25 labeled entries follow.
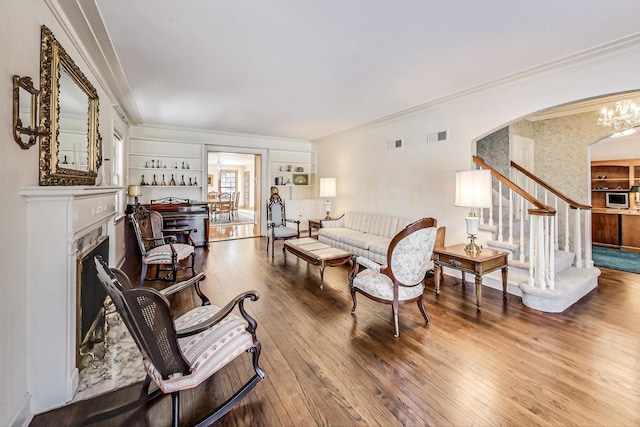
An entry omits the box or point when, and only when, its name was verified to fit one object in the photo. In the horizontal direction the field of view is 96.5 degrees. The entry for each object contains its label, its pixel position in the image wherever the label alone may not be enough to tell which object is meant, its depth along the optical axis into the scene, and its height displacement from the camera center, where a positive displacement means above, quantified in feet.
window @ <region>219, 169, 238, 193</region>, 44.80 +5.48
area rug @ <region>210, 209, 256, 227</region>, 32.78 -0.60
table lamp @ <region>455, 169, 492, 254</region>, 10.68 +0.80
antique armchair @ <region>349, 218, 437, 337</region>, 8.32 -1.71
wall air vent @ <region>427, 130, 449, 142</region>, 14.38 +4.06
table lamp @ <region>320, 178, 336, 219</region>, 22.03 +2.16
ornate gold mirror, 6.17 +2.51
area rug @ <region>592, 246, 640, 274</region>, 15.47 -2.72
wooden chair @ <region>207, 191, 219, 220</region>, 33.58 +1.31
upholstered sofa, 14.79 -1.09
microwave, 20.71 +1.01
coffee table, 12.50 -1.78
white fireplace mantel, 5.35 -1.53
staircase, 10.11 -1.84
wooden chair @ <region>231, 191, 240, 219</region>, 36.76 +0.83
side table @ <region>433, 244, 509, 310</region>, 10.12 -1.77
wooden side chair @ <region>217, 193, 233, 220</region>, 33.78 +1.09
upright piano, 19.44 +0.02
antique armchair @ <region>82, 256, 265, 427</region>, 4.38 -2.42
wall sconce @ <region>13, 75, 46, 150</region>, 5.00 +1.93
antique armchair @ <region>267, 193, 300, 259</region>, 18.28 -0.54
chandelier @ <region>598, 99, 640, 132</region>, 12.75 +4.56
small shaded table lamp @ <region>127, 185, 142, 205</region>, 17.95 +1.57
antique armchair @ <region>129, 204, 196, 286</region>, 12.42 -1.50
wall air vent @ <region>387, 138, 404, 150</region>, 17.04 +4.35
